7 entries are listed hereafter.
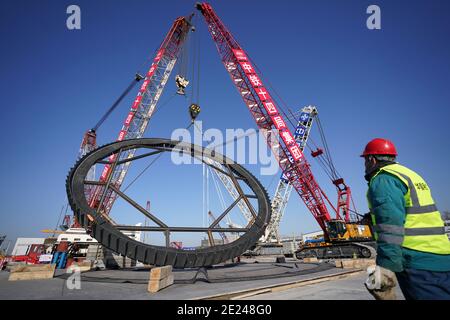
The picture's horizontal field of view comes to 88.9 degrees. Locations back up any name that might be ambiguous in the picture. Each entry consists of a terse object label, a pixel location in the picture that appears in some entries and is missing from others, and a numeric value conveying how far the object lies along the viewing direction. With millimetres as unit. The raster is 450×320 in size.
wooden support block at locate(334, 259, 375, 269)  12078
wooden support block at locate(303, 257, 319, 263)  16948
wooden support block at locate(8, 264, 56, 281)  10514
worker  2369
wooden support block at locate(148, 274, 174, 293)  6775
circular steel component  9164
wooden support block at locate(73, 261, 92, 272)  14266
